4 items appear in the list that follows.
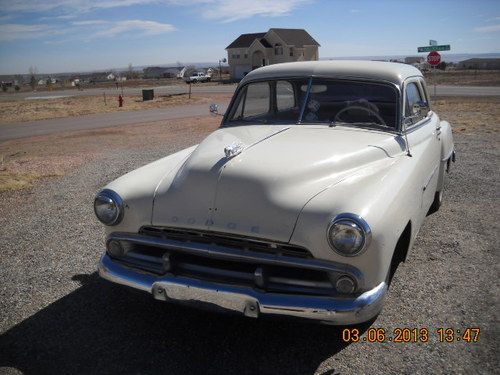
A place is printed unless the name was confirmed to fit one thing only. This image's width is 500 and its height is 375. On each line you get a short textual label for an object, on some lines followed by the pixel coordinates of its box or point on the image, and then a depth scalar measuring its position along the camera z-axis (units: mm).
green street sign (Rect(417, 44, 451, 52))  14302
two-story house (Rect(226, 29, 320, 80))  52469
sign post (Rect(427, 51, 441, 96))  16266
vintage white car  2455
